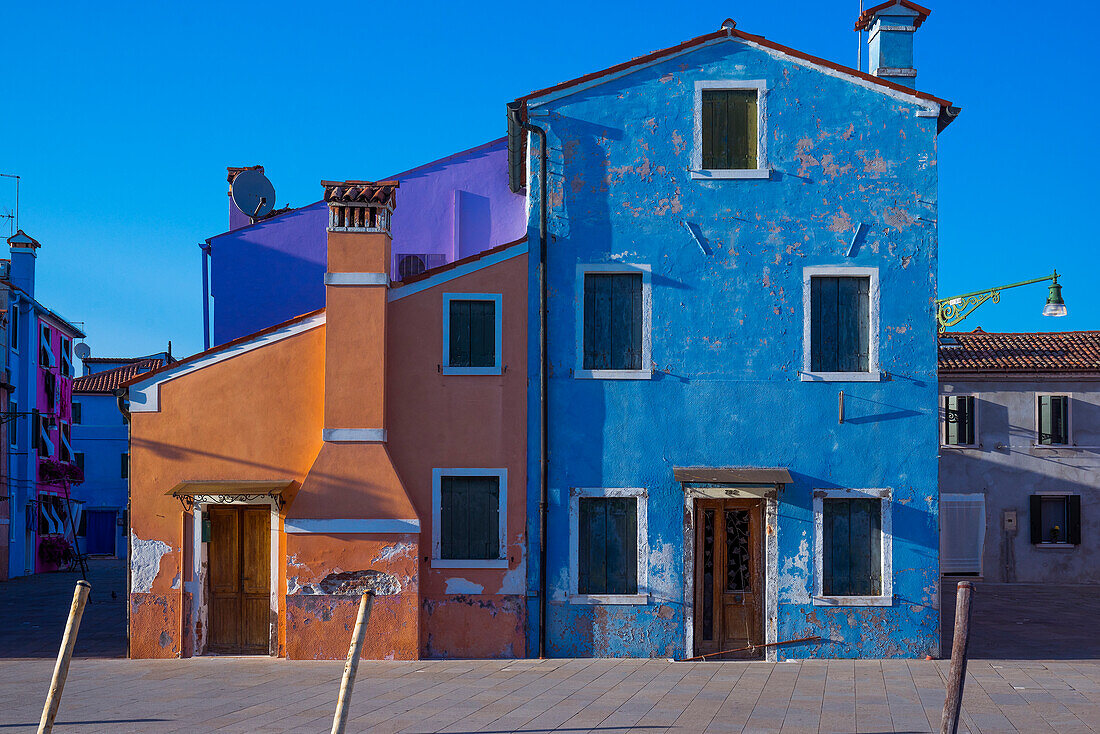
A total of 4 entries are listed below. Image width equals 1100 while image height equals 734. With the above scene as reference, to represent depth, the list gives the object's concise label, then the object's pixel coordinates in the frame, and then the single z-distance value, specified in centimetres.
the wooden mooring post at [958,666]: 739
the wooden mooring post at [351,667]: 735
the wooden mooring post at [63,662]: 774
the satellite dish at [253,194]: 2148
